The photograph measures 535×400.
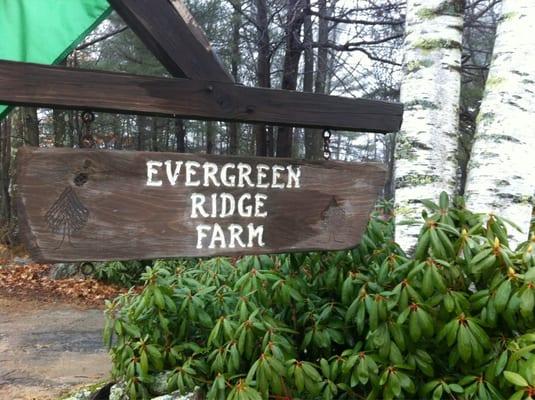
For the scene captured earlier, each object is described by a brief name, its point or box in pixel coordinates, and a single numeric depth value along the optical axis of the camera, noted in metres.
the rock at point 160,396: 3.15
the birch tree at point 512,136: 2.65
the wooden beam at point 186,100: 1.75
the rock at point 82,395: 4.04
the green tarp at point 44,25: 3.21
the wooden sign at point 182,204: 1.75
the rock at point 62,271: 9.93
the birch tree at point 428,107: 2.80
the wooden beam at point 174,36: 1.96
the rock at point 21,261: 11.19
